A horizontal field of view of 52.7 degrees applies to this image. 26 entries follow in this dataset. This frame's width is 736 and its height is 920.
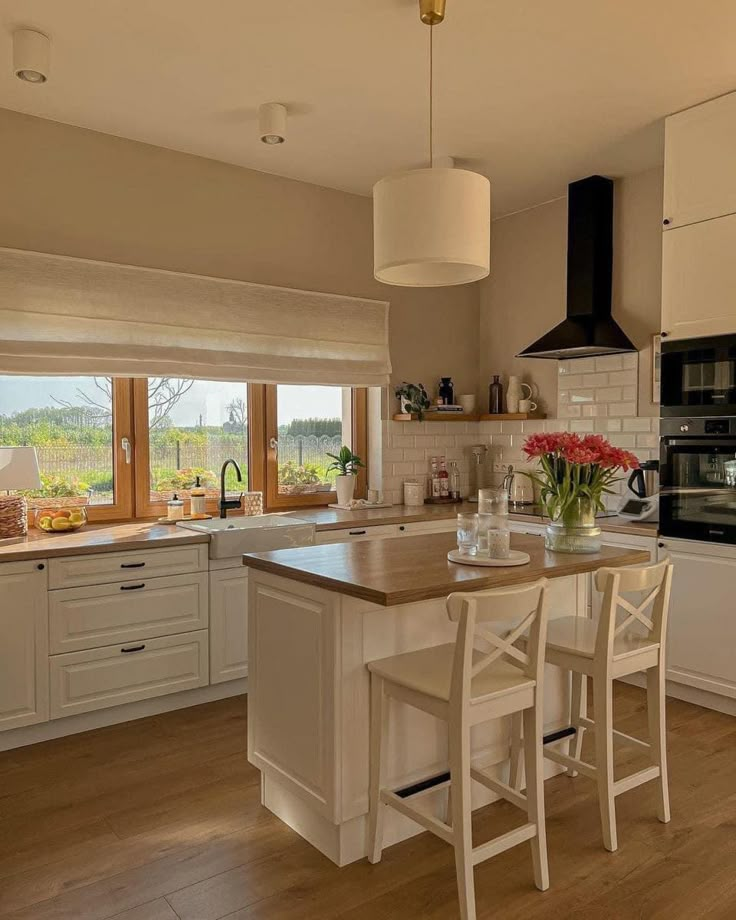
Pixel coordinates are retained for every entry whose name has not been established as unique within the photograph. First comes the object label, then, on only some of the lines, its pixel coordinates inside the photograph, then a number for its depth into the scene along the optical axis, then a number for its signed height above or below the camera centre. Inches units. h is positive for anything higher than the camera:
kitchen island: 90.1 -29.2
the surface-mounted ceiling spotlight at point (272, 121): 135.9 +58.6
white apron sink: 146.6 -19.4
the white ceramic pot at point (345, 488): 187.9 -12.7
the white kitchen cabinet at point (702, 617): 137.4 -34.1
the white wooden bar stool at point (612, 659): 93.7 -29.1
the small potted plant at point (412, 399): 197.2 +10.4
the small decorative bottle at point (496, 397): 207.6 +11.4
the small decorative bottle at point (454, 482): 208.5 -12.5
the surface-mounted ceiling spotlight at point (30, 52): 111.3 +58.5
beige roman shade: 141.7 +24.3
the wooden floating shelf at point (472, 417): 196.4 +5.7
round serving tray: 99.0 -16.4
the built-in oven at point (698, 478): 137.3 -7.9
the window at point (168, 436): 155.0 +0.5
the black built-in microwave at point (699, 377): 136.9 +11.6
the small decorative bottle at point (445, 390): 205.3 +13.2
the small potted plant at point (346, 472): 188.2 -8.8
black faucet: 164.6 -14.5
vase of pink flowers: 105.3 -7.5
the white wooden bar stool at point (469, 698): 78.9 -29.5
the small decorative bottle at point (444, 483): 205.0 -12.5
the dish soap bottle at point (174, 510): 161.8 -15.7
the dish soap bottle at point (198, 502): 165.0 -14.2
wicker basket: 136.5 -14.6
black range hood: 175.2 +39.0
